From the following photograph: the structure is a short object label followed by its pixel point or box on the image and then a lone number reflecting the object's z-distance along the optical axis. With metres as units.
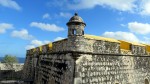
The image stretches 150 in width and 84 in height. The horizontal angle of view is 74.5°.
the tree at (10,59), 24.11
